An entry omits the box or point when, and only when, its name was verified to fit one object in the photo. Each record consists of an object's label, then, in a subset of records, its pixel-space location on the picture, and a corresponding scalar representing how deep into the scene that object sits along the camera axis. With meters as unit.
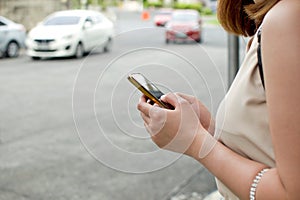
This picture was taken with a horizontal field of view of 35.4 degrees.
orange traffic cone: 35.87
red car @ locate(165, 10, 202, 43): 17.23
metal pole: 4.22
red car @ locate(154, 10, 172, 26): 26.42
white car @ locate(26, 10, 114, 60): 13.67
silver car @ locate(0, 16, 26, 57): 14.17
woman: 0.77
